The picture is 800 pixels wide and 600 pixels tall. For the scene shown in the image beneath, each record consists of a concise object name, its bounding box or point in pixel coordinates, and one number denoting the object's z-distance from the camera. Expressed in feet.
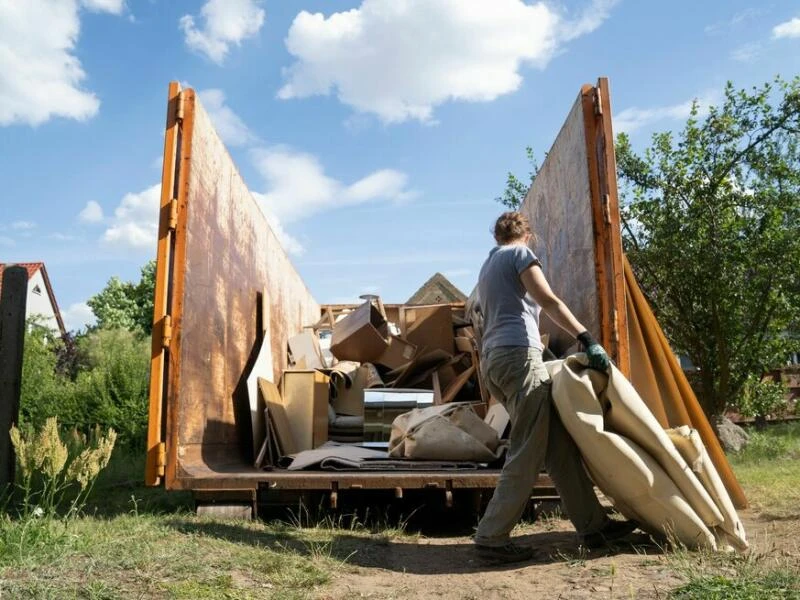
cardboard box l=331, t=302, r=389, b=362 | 24.39
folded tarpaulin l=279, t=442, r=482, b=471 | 15.42
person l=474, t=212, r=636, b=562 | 11.80
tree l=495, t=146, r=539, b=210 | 45.09
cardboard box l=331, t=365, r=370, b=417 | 22.29
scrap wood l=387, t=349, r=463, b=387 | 23.38
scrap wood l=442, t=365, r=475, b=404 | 21.20
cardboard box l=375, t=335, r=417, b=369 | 24.40
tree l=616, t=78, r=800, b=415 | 30.58
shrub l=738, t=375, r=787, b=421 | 32.50
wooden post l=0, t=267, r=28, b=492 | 15.92
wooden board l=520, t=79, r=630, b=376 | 14.92
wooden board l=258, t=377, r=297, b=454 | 17.80
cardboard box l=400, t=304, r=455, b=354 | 24.89
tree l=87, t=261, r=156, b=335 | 110.32
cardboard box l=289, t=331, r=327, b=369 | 24.28
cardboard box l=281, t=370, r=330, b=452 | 18.99
